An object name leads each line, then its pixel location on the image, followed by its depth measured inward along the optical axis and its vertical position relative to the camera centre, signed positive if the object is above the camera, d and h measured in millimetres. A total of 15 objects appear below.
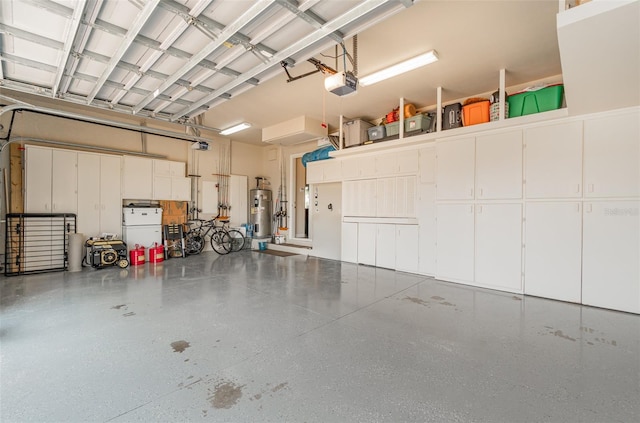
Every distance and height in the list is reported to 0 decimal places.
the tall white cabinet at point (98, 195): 5836 +305
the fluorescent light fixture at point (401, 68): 3660 +1989
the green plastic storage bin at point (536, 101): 3828 +1581
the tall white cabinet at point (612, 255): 3367 -540
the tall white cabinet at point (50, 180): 5273 +552
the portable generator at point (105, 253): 5496 -886
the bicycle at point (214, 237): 7377 -765
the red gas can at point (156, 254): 6199 -1003
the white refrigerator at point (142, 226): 6328 -408
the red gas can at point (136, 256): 5965 -1022
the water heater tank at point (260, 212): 8570 -72
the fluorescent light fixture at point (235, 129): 6691 +2013
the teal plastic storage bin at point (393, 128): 5516 +1648
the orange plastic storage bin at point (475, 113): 4434 +1586
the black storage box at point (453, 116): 4758 +1633
